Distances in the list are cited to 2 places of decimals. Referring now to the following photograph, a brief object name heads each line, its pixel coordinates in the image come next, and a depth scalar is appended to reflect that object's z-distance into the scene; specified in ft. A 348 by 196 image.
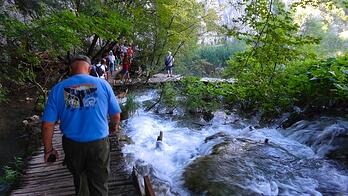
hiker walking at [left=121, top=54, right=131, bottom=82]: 50.75
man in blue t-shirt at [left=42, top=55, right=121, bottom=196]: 9.80
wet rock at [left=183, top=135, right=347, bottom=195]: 17.08
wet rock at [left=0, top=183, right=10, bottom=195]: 18.44
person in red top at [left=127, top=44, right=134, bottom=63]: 56.75
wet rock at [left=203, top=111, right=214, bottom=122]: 34.06
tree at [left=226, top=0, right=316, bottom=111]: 28.96
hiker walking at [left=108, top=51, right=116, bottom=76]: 57.36
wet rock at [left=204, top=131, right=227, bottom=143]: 25.61
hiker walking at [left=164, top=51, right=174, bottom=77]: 47.23
